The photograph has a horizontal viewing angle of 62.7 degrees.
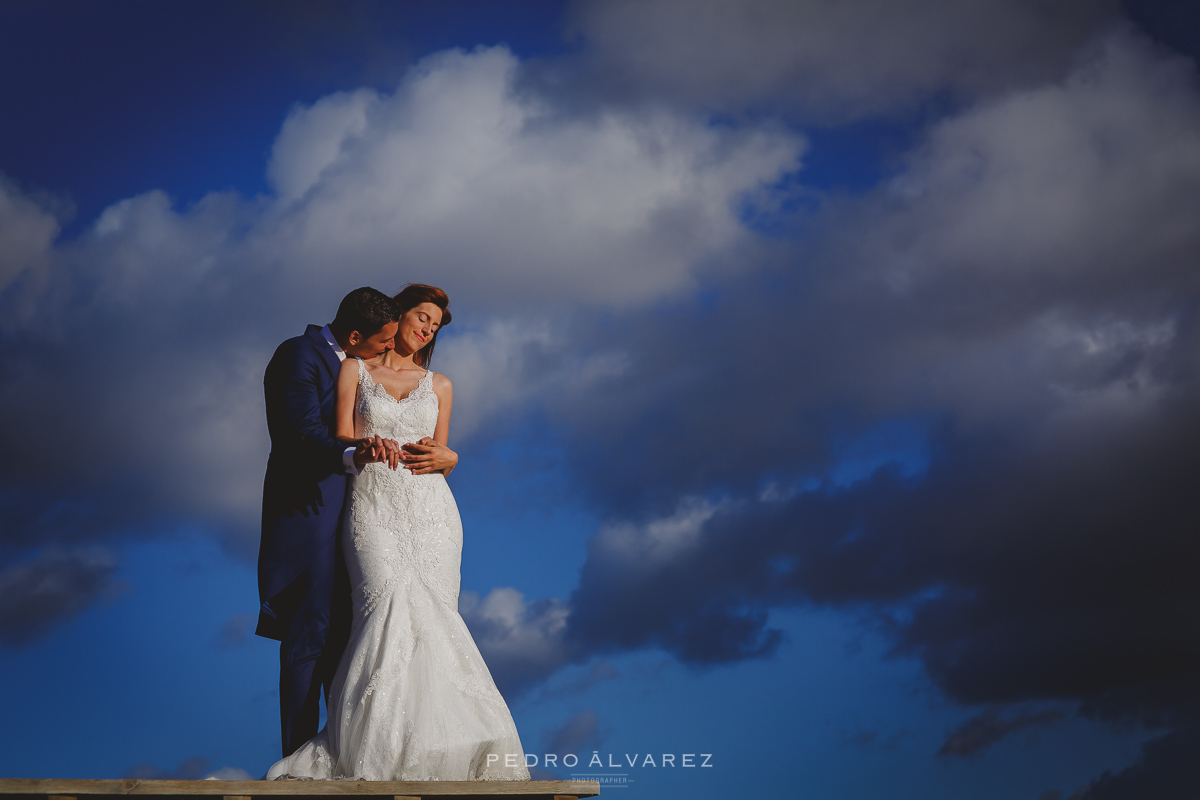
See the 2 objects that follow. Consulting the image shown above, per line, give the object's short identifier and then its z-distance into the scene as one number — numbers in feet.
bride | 21.45
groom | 23.26
